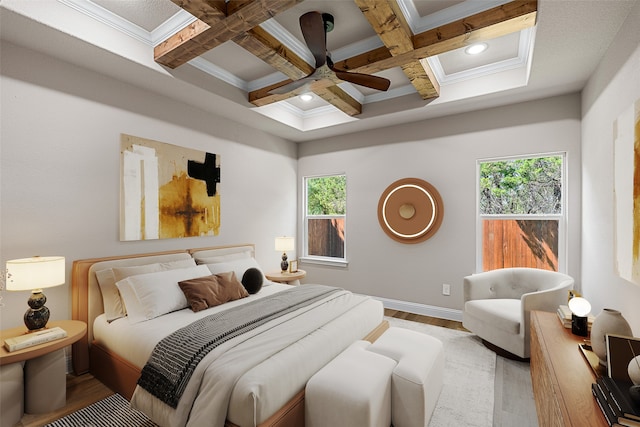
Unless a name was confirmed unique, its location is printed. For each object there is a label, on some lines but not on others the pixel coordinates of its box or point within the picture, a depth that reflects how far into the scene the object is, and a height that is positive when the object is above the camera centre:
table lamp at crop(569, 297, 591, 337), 2.00 -0.68
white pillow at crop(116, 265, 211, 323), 2.51 -0.70
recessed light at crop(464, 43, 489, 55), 2.84 +1.63
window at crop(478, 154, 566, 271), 3.44 +0.03
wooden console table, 1.24 -0.82
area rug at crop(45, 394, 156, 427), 2.02 -1.42
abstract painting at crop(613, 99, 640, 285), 1.76 +0.15
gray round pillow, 3.24 -0.72
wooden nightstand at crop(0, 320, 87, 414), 2.06 -1.14
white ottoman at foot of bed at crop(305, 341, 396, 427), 1.61 -1.01
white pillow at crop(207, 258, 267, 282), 3.29 -0.59
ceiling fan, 2.08 +1.24
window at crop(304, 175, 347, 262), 5.07 -0.03
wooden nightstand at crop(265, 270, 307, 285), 4.20 -0.89
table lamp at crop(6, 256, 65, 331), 2.06 -0.46
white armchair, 2.74 -0.91
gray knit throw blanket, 1.78 -0.85
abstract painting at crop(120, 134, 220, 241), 3.06 +0.27
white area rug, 2.07 -1.40
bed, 1.61 -0.88
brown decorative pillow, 2.71 -0.72
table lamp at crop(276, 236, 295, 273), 4.44 -0.45
